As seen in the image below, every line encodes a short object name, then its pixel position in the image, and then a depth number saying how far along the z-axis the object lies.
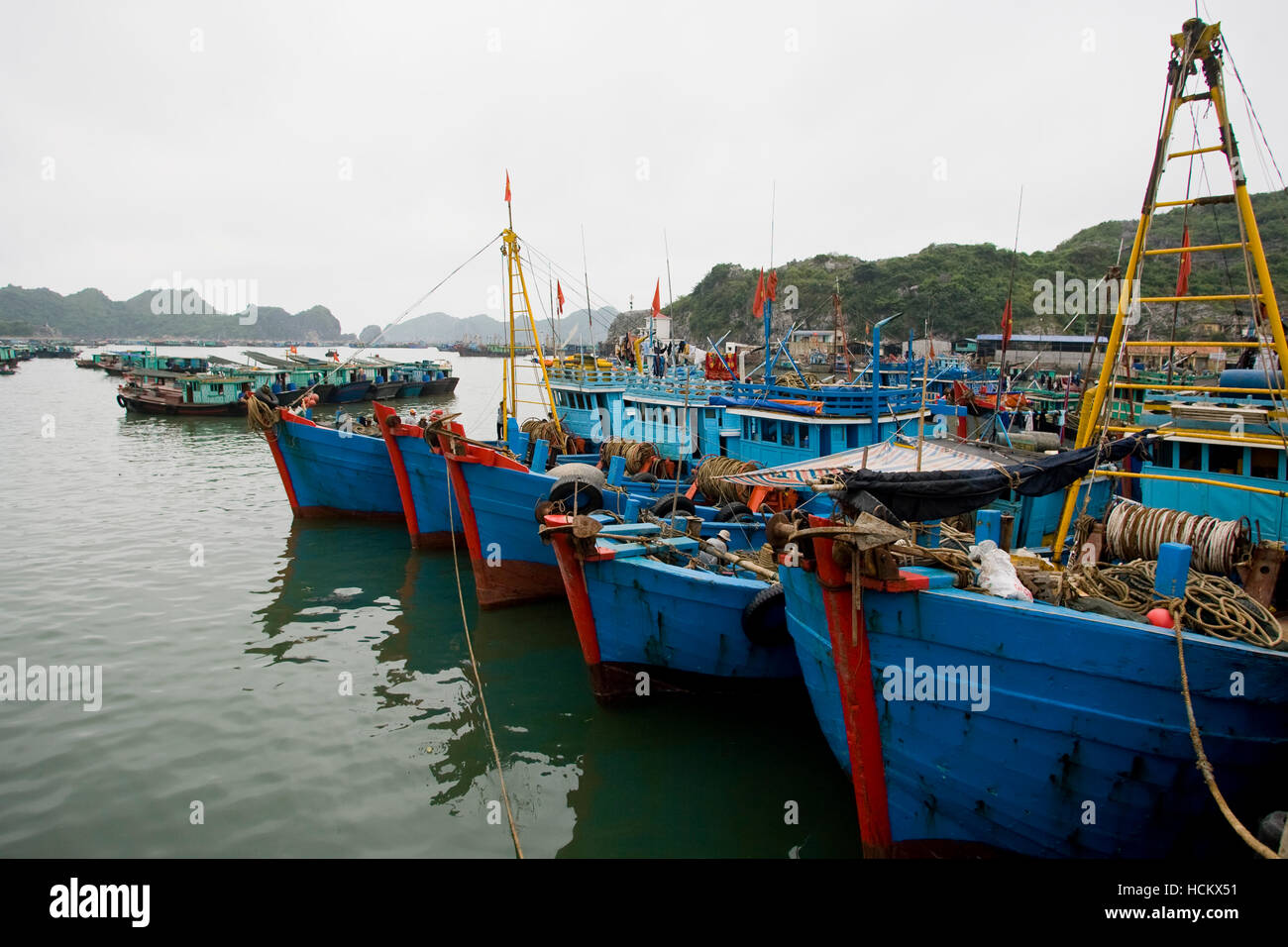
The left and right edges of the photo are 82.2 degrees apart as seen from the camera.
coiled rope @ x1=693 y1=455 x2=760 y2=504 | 14.58
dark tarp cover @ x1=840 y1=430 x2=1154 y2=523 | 7.24
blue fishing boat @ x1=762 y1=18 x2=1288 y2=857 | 5.25
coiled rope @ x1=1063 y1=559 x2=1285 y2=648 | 5.41
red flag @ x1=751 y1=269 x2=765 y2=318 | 19.56
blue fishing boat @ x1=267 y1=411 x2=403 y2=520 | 20.02
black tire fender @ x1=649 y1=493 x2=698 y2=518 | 13.44
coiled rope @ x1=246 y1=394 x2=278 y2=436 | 20.16
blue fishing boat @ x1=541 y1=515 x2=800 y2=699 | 9.39
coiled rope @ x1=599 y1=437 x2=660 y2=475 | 18.55
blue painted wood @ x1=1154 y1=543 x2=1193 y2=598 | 5.65
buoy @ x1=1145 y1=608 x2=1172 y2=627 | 5.34
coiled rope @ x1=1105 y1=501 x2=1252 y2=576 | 7.21
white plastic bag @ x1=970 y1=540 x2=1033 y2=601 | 5.86
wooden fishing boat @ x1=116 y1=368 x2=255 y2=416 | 45.47
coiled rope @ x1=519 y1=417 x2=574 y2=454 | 22.20
